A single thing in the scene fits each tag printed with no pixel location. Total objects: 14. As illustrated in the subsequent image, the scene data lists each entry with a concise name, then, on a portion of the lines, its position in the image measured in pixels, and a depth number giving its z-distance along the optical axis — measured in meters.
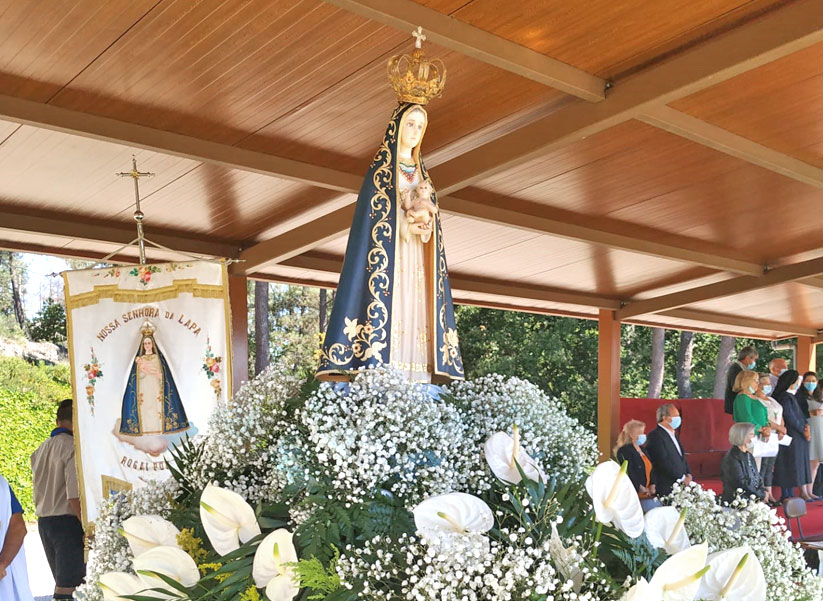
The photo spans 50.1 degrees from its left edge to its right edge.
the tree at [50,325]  18.80
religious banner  5.09
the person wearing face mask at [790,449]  10.12
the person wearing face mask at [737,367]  9.20
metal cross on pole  4.82
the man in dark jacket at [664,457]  7.12
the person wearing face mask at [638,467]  6.92
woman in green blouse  8.95
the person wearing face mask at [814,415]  10.98
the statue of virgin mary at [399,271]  2.29
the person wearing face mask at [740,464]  7.33
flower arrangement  1.46
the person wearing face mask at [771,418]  9.45
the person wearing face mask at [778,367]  10.03
